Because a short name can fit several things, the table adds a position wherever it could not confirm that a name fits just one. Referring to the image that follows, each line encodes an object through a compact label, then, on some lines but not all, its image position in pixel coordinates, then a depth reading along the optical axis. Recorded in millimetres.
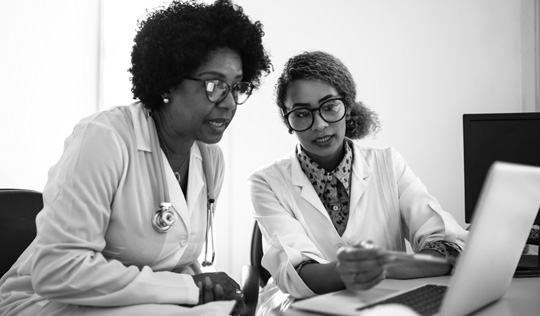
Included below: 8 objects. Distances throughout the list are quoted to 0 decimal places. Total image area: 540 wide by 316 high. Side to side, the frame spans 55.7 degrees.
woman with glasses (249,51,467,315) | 1697
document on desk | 900
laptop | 824
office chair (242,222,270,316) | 1690
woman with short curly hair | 1182
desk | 1000
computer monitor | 1826
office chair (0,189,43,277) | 1594
